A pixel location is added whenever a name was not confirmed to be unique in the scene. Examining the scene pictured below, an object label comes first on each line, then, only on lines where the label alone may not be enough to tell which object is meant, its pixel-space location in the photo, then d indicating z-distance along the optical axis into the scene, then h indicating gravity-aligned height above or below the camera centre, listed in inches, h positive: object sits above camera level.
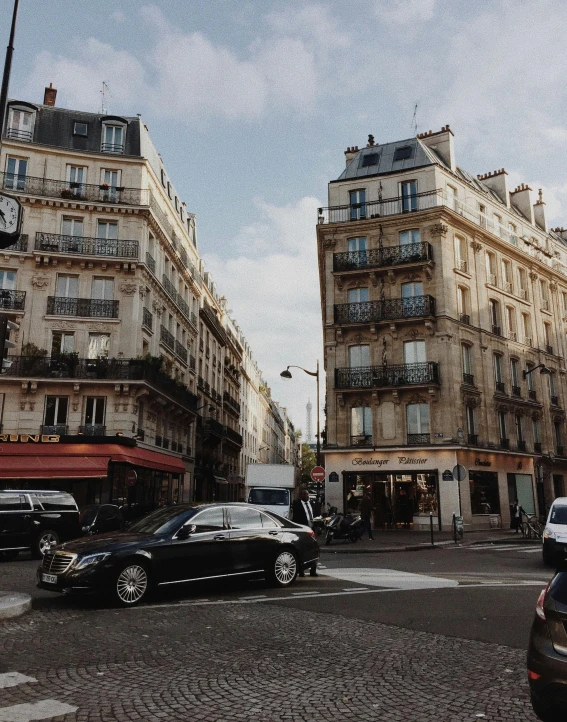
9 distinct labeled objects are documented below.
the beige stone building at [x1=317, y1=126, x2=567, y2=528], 1190.3 +305.9
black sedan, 321.4 -29.4
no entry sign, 951.0 +37.5
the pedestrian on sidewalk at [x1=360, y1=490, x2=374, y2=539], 868.6 -15.5
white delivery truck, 1004.9 +24.2
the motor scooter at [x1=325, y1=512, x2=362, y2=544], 851.4 -38.0
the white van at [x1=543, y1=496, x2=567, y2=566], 548.7 -33.9
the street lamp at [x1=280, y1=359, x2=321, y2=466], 1091.9 +225.0
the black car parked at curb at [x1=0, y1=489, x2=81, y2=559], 583.8 -19.2
